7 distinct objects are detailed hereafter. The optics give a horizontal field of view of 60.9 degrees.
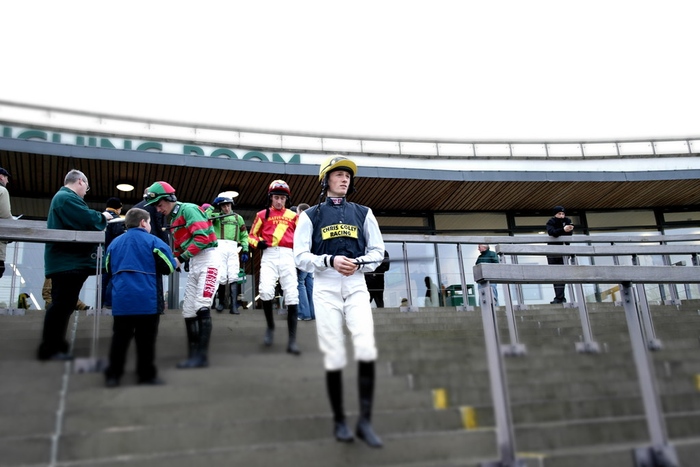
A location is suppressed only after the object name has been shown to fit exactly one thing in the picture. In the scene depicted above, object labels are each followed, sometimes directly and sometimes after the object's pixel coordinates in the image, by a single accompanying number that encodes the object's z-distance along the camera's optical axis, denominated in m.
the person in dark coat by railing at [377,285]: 6.17
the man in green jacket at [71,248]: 4.63
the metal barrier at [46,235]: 4.80
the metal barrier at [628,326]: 2.70
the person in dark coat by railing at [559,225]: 9.00
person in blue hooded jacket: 3.29
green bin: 7.49
